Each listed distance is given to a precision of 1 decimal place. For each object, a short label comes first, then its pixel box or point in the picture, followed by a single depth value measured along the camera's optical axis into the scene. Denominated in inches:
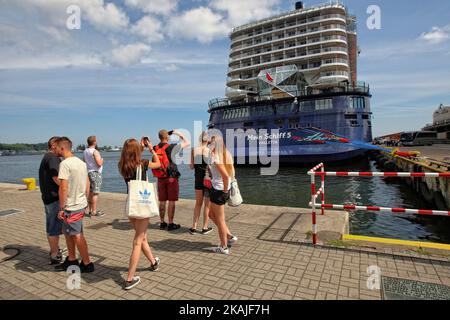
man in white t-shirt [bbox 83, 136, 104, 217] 272.5
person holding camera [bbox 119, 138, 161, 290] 138.0
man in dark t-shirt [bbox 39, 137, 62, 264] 162.2
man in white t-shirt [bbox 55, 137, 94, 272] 143.5
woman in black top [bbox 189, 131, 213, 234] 209.0
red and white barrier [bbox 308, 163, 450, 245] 161.8
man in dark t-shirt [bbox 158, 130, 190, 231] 215.8
